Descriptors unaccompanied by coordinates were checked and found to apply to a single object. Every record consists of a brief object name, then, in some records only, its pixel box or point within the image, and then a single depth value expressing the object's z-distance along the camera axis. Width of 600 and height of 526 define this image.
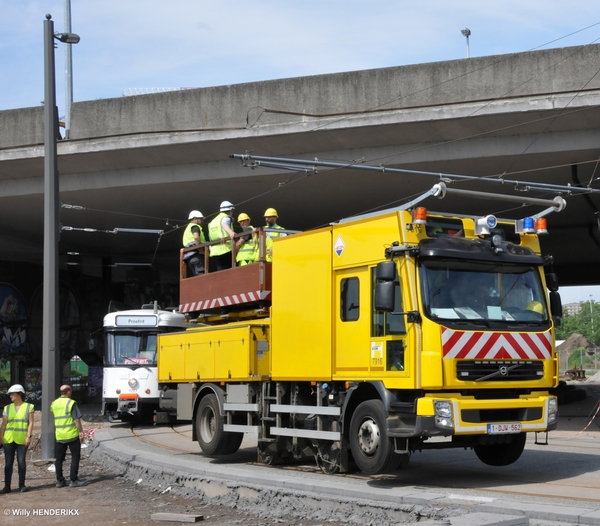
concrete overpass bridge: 19.17
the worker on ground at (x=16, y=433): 12.85
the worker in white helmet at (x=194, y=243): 15.73
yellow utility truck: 10.01
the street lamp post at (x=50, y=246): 15.80
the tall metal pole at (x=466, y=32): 26.97
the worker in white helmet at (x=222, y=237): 14.57
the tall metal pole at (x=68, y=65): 27.37
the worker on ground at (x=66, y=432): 13.04
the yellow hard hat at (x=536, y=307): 10.98
